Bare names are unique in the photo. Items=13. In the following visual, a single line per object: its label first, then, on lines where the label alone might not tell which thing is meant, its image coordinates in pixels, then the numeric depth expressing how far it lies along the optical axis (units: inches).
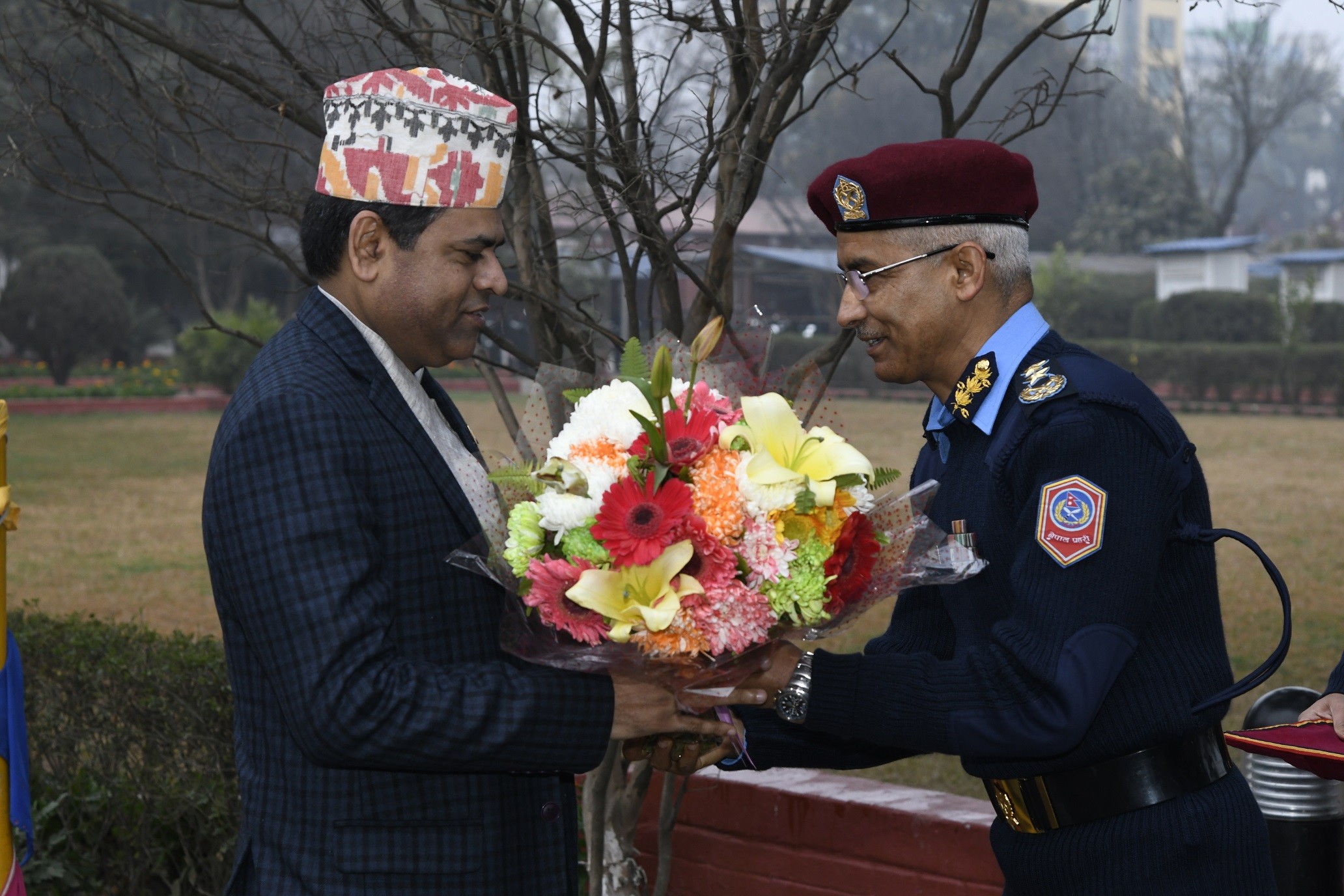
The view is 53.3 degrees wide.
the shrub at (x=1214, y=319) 1309.1
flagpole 107.9
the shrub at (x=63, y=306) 1225.4
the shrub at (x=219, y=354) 1100.9
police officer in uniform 74.9
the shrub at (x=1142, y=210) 1982.0
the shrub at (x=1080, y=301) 1517.0
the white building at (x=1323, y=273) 1507.1
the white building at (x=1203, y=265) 1528.1
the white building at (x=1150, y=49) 2434.5
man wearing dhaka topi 69.4
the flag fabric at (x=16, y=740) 113.5
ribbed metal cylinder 129.0
